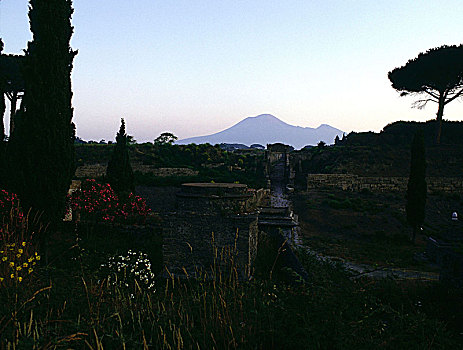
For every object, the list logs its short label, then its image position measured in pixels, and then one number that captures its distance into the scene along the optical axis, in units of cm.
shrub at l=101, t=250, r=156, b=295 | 663
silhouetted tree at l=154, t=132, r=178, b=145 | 4473
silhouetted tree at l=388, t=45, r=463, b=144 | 3616
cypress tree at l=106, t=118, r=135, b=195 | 1603
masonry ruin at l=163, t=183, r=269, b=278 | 708
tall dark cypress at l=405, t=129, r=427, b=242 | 1833
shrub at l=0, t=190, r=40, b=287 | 416
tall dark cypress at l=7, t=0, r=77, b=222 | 917
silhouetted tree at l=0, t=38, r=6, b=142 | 1466
